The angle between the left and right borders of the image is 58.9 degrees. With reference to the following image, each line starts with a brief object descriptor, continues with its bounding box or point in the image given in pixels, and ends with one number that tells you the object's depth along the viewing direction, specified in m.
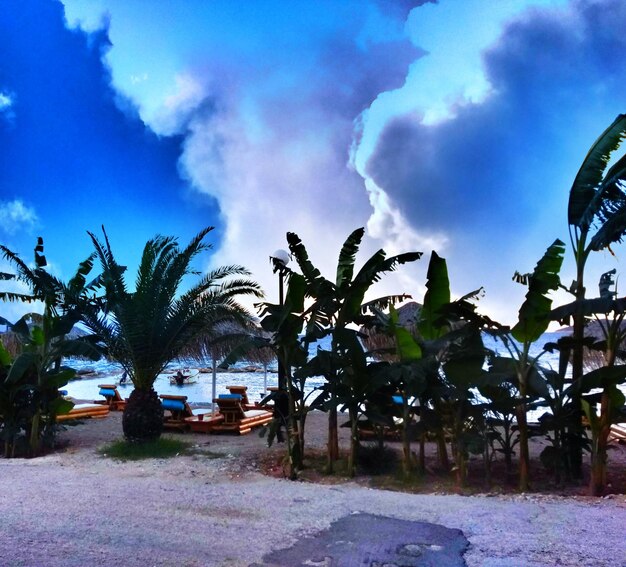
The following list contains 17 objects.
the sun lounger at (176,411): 13.43
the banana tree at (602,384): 6.73
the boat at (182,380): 37.53
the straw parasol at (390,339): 11.84
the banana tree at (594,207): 7.57
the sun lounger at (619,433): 10.79
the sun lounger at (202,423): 13.05
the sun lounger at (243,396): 16.53
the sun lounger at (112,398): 18.69
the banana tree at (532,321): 7.12
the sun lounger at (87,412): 14.37
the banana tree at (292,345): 8.56
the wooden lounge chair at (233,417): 12.88
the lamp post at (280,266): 9.65
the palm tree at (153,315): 10.81
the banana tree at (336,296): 8.61
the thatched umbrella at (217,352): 15.49
